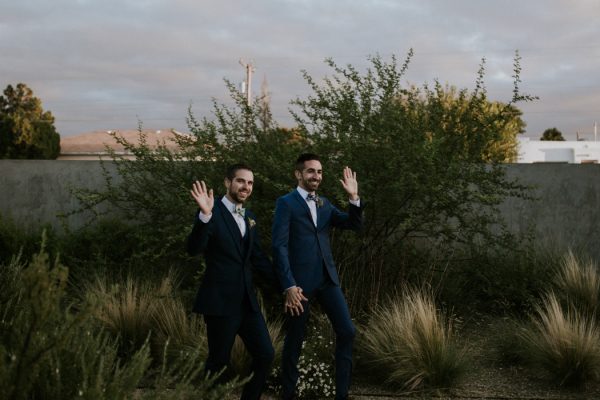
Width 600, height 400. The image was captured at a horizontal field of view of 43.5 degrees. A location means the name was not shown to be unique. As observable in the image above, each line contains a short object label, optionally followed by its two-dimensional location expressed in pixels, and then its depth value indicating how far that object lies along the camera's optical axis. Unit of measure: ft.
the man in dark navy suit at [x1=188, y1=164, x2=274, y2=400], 16.06
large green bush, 27.09
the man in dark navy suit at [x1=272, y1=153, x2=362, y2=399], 17.87
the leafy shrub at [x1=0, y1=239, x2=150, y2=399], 9.36
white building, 196.73
